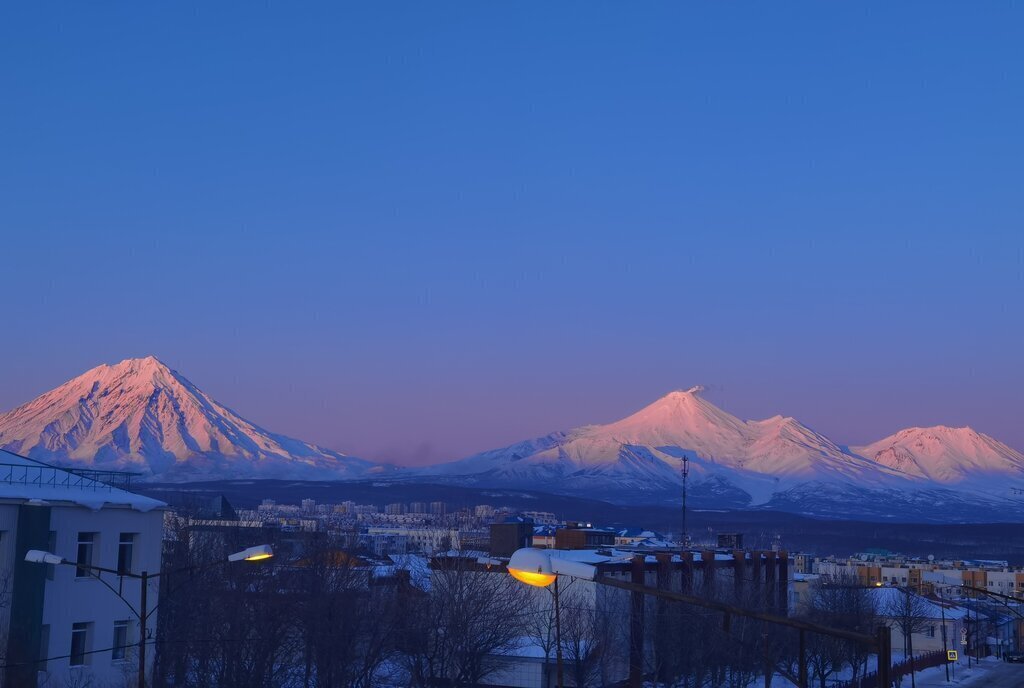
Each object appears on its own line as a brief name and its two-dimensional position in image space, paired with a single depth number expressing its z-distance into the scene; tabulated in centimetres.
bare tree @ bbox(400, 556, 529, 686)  5188
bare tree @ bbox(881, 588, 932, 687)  8312
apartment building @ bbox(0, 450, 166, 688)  3425
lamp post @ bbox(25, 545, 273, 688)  2080
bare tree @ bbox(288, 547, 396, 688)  4747
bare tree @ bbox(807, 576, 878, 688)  6369
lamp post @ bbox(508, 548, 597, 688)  1506
